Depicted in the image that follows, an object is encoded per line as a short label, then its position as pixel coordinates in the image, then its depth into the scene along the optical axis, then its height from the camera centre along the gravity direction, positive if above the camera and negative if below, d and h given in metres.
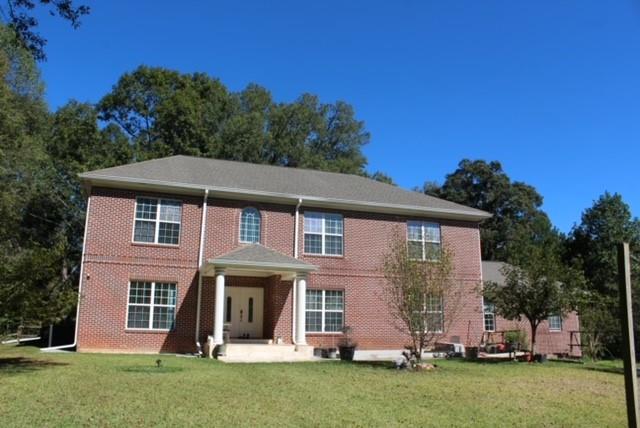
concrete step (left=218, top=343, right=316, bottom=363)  17.92 -1.38
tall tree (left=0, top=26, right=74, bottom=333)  13.52 +5.87
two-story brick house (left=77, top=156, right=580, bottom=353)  19.28 +2.14
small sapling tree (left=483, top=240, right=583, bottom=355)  19.84 +0.97
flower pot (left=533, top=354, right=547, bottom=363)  20.12 -1.56
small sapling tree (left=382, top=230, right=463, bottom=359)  16.73 +0.80
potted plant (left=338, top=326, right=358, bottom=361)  19.67 -1.15
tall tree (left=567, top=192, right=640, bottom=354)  39.41 +5.94
